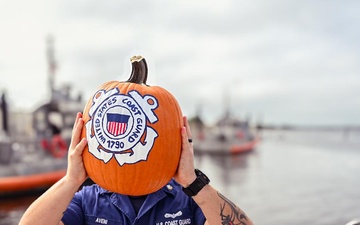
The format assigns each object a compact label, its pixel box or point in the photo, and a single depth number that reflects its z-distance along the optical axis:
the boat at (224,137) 31.64
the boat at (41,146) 11.98
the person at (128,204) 1.59
